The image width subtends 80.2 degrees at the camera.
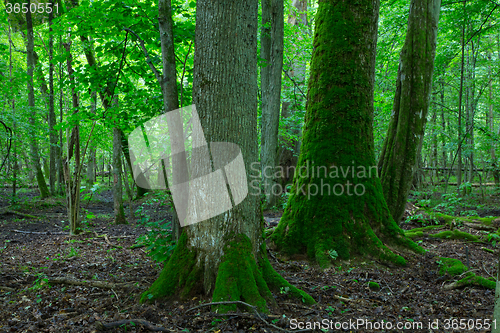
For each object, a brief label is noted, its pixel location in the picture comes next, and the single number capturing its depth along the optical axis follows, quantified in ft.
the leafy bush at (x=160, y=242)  11.09
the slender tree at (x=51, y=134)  29.95
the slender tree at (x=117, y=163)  24.63
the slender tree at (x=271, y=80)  28.84
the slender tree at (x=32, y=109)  32.48
